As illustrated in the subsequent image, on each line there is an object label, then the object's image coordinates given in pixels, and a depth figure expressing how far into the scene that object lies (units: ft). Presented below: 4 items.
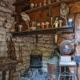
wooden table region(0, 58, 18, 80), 8.14
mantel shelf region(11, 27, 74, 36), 7.92
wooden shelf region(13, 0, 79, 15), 8.07
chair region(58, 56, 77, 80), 7.38
